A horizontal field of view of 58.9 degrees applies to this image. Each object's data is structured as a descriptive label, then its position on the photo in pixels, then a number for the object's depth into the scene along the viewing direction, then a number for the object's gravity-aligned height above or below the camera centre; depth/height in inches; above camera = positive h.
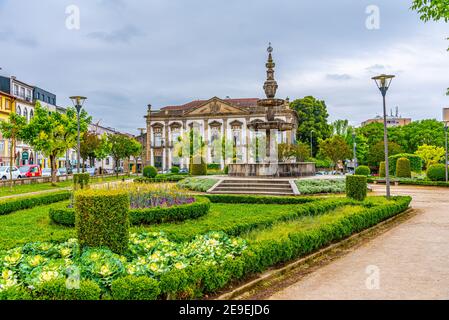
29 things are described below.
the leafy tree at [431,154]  1669.2 +21.3
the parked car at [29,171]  1441.9 -25.4
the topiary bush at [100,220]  237.7 -34.6
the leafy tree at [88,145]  1762.3 +82.1
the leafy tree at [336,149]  1739.7 +48.8
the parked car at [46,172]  1630.8 -33.9
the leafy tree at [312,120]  2664.9 +277.1
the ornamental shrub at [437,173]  1181.7 -42.2
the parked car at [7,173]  1270.9 -27.7
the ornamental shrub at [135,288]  179.9 -57.6
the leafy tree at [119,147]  1736.0 +69.7
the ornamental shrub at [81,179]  623.9 -24.8
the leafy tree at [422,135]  2319.1 +145.9
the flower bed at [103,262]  185.5 -53.9
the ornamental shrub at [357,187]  583.2 -40.4
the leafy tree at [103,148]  1629.9 +62.5
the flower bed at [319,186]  730.8 -49.4
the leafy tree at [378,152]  1958.7 +37.5
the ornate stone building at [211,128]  2493.8 +225.3
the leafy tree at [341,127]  2630.4 +222.8
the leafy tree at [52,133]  1069.1 +86.3
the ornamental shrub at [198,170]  1379.2 -28.0
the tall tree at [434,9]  371.2 +144.6
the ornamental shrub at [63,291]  176.4 -57.2
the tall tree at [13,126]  1094.4 +104.7
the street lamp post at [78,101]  693.5 +109.3
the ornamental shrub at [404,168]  1334.9 -29.3
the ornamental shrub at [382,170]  1430.4 -38.1
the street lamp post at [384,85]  591.8 +111.8
